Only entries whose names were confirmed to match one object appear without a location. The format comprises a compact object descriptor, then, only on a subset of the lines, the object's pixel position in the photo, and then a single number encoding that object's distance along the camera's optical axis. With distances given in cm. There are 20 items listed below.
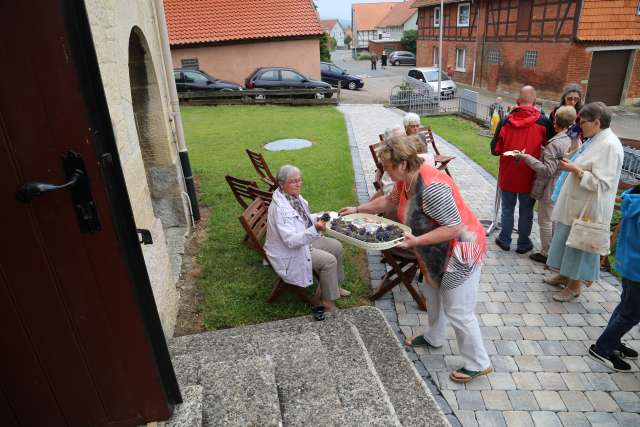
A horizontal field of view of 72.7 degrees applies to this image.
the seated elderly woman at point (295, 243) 386
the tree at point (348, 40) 8730
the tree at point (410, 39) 4722
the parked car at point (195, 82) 1794
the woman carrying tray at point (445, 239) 290
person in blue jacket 311
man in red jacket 494
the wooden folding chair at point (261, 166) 658
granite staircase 244
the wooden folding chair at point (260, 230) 407
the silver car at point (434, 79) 2099
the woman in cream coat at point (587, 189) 386
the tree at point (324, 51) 3134
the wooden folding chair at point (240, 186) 557
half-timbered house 1838
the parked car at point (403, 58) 4331
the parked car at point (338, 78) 2434
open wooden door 165
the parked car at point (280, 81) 1842
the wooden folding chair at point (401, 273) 422
